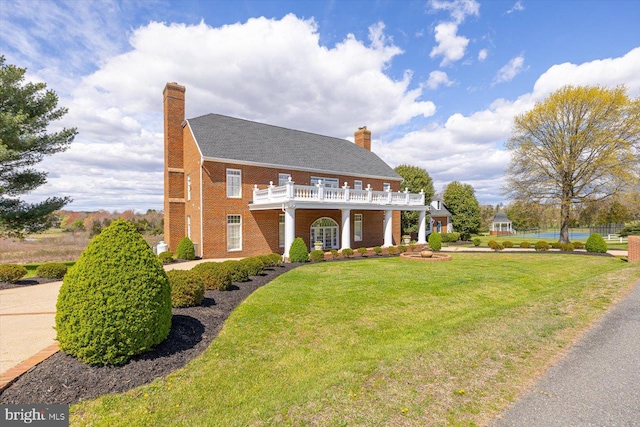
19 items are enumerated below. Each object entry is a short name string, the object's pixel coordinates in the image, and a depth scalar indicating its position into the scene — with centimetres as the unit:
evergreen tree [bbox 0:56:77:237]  1520
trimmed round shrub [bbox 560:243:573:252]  2506
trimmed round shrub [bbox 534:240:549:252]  2589
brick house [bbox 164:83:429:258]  2023
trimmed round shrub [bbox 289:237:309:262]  1798
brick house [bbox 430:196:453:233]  4897
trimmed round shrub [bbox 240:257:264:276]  1251
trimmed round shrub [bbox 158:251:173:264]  1799
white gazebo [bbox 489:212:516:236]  6096
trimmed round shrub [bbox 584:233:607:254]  2372
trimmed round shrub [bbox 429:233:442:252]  2639
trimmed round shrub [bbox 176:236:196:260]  1948
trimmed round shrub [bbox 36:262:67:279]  1291
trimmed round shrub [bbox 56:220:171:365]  491
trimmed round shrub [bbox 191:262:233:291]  1029
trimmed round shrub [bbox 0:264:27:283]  1168
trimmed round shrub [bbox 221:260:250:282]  1170
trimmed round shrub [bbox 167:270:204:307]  796
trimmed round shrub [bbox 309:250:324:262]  1870
